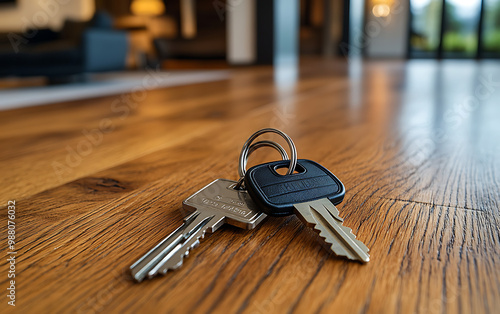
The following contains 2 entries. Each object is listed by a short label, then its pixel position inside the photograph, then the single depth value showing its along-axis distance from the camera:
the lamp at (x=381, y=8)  7.75
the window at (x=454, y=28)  7.94
